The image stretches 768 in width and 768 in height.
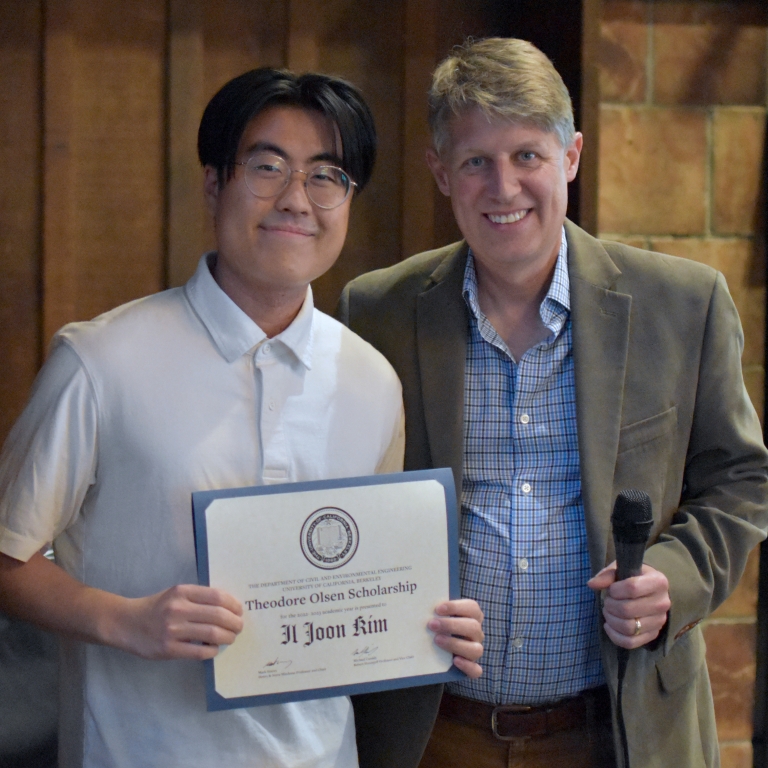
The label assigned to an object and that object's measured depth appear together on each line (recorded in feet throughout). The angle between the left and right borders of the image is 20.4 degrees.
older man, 7.72
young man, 6.98
